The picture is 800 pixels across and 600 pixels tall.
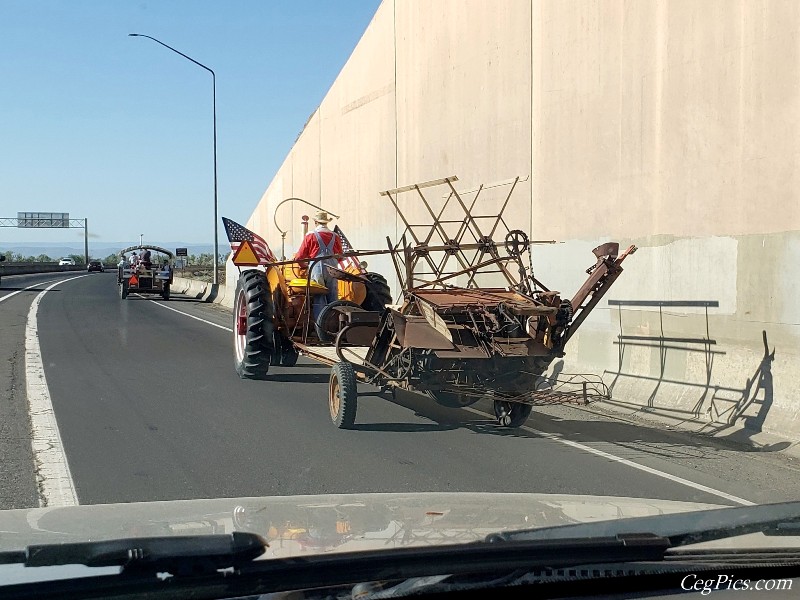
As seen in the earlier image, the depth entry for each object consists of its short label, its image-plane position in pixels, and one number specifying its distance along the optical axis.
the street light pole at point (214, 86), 37.38
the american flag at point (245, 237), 14.62
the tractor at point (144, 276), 36.31
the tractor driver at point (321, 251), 11.37
